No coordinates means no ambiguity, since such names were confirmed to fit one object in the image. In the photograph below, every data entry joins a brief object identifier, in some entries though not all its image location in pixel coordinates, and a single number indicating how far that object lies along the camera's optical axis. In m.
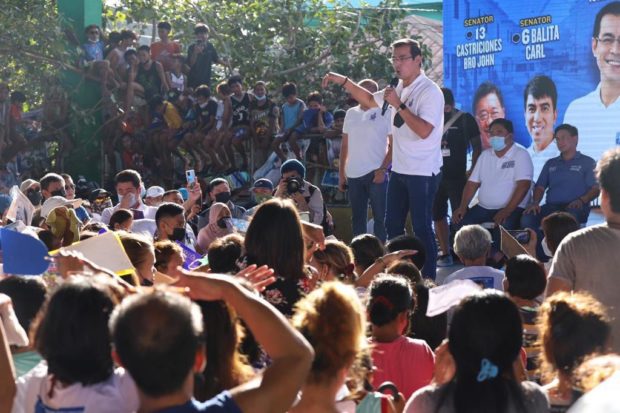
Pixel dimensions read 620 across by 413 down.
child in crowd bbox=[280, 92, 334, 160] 14.40
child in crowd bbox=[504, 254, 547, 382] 5.52
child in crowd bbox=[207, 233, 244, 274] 5.03
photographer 10.16
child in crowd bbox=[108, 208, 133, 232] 8.58
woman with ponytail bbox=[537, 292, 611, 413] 3.62
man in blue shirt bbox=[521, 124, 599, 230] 10.69
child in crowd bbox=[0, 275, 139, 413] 3.07
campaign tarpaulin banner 11.01
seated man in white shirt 11.05
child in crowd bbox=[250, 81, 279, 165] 15.00
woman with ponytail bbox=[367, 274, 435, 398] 4.57
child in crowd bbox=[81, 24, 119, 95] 17.17
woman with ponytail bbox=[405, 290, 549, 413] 3.23
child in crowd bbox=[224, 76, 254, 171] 15.27
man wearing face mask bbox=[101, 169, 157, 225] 10.25
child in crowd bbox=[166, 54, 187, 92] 17.03
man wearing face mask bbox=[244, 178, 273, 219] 10.63
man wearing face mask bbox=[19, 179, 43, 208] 11.80
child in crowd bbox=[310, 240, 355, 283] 6.45
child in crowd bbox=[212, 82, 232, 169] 15.48
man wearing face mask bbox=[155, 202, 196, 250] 8.74
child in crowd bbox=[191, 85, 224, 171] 15.75
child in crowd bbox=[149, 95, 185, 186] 16.28
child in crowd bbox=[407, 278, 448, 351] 5.77
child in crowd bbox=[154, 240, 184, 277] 6.53
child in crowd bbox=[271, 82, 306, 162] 14.58
